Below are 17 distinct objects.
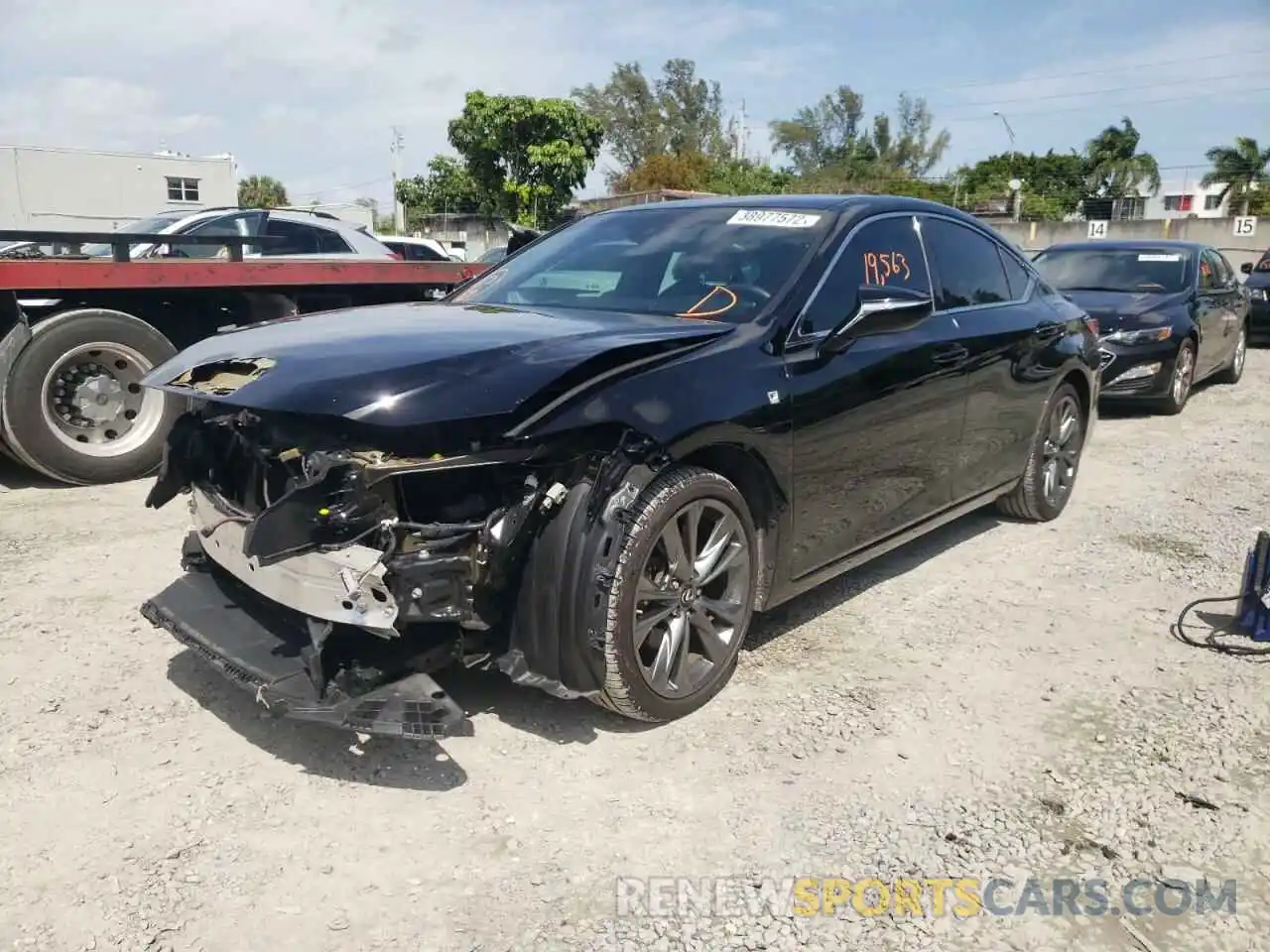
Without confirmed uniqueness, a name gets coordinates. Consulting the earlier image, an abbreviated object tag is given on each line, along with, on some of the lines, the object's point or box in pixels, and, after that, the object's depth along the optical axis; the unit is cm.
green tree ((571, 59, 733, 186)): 6900
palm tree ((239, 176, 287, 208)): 6638
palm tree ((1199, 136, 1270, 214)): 4450
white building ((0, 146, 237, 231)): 2859
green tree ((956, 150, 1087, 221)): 4998
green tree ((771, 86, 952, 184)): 7388
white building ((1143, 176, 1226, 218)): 4778
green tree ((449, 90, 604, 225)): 3703
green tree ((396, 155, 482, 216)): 5384
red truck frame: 584
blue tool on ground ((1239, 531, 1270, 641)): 399
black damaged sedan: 275
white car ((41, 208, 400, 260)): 938
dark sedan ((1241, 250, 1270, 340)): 1502
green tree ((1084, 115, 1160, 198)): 5012
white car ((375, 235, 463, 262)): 1570
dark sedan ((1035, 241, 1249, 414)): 916
